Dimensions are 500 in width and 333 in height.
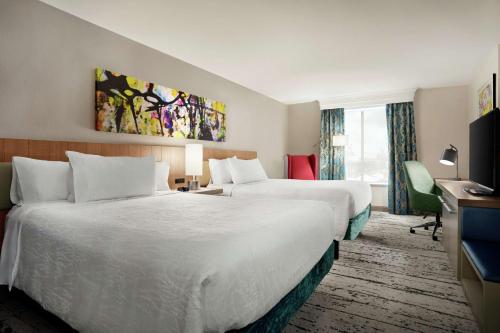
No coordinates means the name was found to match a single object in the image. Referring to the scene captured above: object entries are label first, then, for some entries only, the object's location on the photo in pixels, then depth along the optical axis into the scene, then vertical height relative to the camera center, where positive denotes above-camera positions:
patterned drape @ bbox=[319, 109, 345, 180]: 6.46 +0.41
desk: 2.19 -0.39
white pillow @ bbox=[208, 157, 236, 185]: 4.29 -0.07
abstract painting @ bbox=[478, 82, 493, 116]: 3.72 +0.95
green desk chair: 3.90 -0.36
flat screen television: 2.26 +0.12
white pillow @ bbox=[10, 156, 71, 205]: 2.21 -0.12
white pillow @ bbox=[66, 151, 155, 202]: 2.35 -0.09
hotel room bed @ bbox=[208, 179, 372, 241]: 3.40 -0.36
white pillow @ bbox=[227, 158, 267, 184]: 4.38 -0.08
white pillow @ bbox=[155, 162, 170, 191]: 3.28 -0.11
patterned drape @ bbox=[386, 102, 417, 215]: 5.70 +0.38
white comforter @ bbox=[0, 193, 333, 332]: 1.03 -0.43
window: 6.26 +0.48
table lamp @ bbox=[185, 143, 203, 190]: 3.72 +0.07
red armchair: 6.11 -0.01
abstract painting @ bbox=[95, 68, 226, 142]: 3.08 +0.73
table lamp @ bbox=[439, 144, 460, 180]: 4.06 +0.15
